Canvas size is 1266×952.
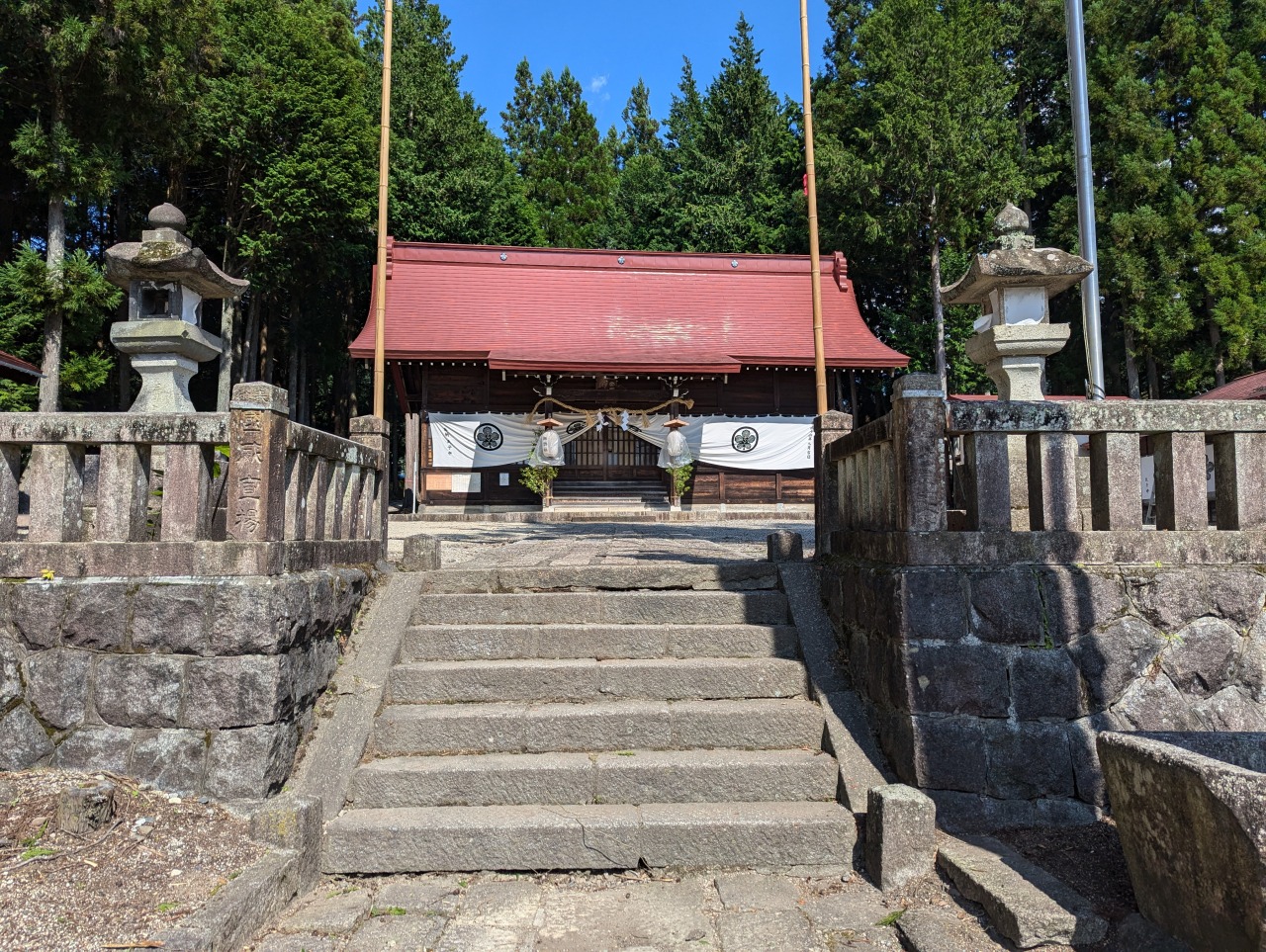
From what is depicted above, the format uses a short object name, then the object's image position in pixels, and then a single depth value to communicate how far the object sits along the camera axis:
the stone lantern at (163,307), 4.54
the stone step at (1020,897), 2.69
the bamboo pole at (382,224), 10.39
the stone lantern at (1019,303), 5.26
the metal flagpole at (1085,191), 7.16
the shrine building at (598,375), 16.23
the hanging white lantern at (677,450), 15.85
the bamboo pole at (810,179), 9.26
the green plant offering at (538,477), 15.85
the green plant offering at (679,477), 16.14
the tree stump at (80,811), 3.13
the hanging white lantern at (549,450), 15.43
